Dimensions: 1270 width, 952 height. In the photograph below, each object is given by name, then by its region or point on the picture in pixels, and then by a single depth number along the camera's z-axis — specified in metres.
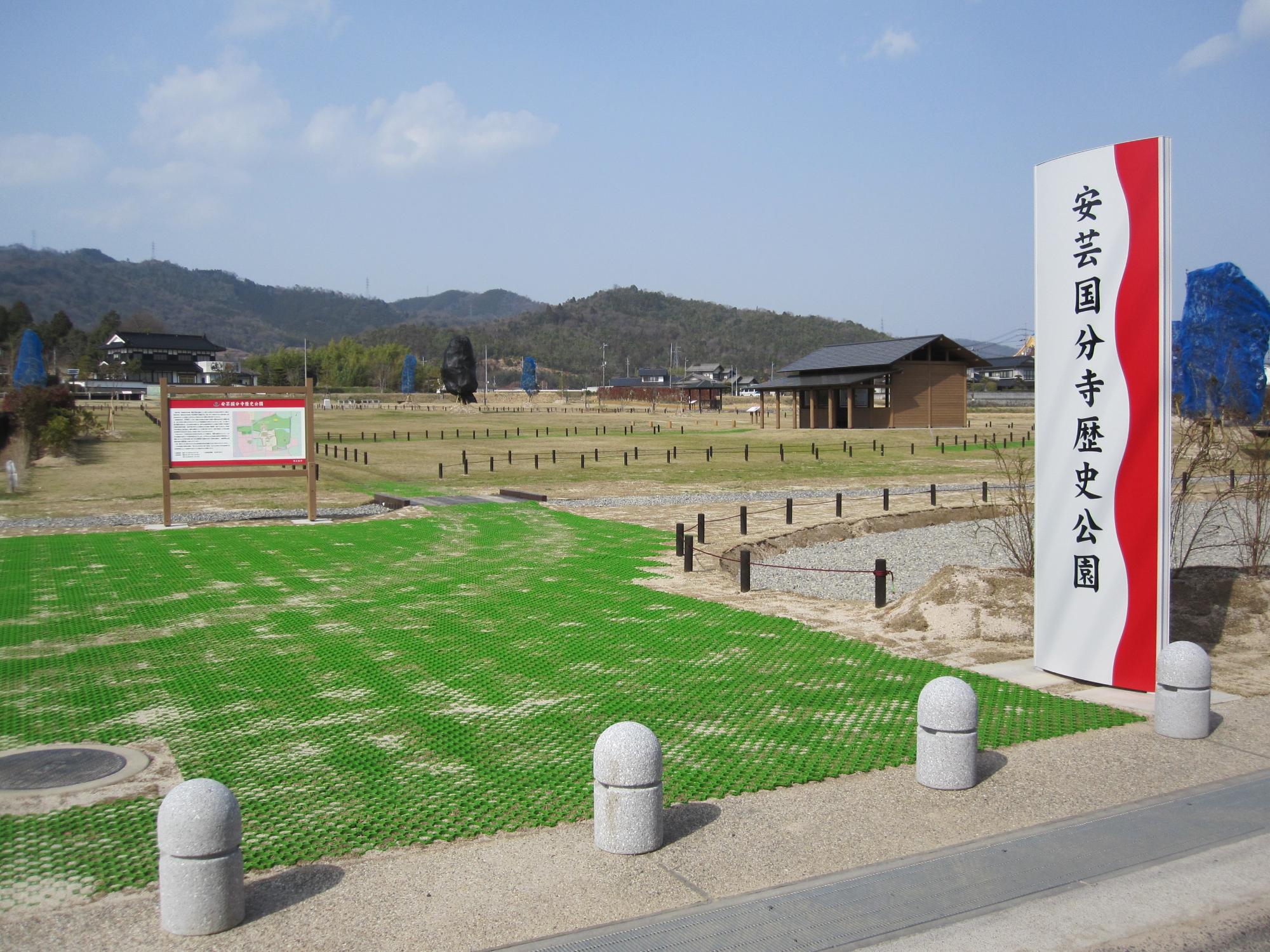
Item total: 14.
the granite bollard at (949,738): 5.82
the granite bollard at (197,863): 4.20
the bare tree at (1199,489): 11.47
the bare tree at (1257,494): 10.94
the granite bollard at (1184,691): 6.63
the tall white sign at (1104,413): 7.63
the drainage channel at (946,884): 4.23
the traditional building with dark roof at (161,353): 114.25
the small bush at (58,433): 34.72
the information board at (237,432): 19.42
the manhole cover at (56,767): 6.08
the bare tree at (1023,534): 11.06
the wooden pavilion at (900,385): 56.34
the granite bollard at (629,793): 4.98
